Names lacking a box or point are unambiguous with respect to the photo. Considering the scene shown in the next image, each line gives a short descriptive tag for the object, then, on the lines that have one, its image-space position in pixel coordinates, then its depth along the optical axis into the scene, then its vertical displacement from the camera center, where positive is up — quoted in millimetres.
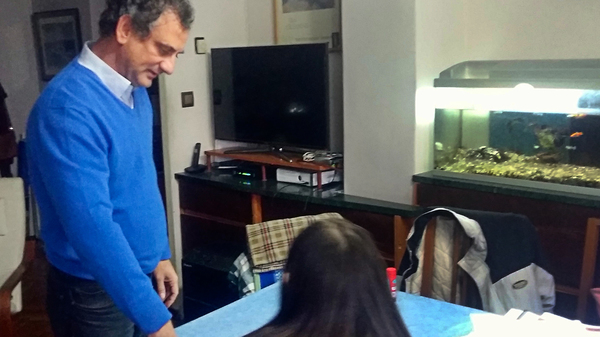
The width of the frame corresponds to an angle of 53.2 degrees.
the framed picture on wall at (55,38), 4477 +369
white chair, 2672 -638
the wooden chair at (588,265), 1979 -644
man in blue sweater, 1137 -174
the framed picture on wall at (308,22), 3051 +303
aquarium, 2125 -180
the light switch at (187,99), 3314 -90
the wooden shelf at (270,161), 2889 -409
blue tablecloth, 1432 -600
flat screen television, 2908 -74
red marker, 1573 -532
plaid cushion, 2271 -599
